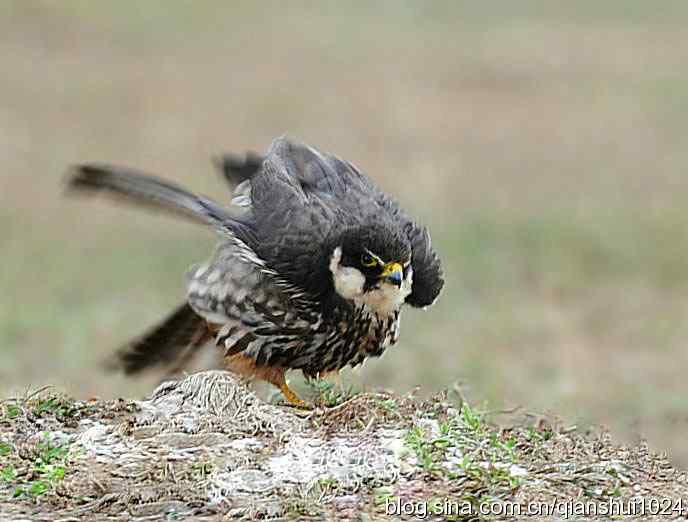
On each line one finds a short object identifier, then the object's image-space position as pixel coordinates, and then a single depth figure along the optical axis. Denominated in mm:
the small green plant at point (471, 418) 10518
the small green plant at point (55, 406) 11016
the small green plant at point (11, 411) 10945
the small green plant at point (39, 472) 9367
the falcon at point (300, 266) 11719
